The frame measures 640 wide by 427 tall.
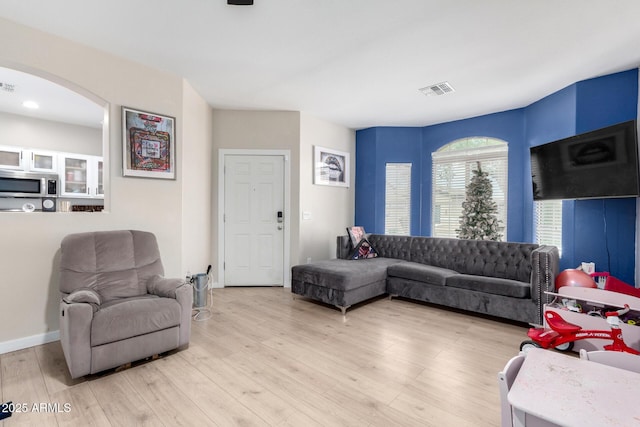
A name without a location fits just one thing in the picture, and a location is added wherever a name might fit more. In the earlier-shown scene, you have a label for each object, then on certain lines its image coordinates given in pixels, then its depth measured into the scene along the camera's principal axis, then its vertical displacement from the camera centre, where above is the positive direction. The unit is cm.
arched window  476 +64
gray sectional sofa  317 -80
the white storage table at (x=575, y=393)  86 -58
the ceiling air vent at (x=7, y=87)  372 +155
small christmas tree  451 +1
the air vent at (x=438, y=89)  373 +158
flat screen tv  284 +51
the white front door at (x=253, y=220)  470 -14
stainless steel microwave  441 +39
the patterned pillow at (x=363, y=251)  466 -62
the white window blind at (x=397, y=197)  559 +28
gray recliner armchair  209 -74
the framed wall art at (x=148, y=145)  315 +72
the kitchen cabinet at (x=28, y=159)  455 +79
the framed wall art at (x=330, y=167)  509 +80
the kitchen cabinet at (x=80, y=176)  508 +60
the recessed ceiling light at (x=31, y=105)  435 +155
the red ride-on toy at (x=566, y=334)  212 -93
